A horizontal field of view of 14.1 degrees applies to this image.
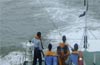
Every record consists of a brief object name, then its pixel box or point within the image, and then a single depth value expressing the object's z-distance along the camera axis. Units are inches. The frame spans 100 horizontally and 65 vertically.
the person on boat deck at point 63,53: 434.9
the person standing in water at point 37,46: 472.8
